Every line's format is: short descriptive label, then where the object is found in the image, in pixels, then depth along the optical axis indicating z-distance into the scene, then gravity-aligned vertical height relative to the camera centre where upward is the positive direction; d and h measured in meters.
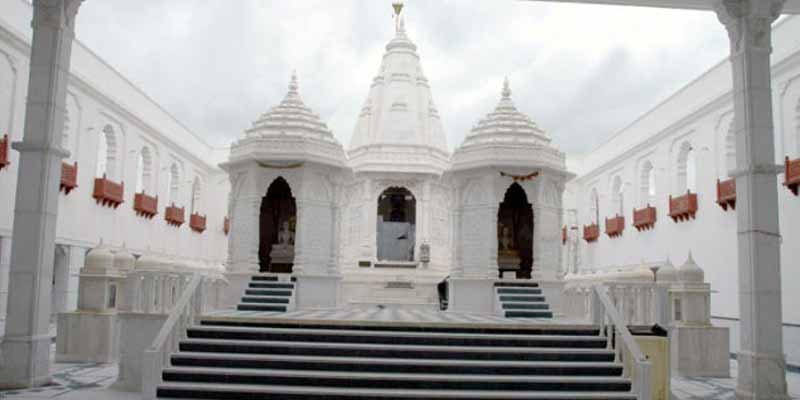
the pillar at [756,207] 8.60 +1.06
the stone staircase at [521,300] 14.05 -0.27
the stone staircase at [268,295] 13.62 -0.29
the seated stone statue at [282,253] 16.91 +0.64
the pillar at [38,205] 8.55 +0.84
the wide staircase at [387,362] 8.00 -0.93
